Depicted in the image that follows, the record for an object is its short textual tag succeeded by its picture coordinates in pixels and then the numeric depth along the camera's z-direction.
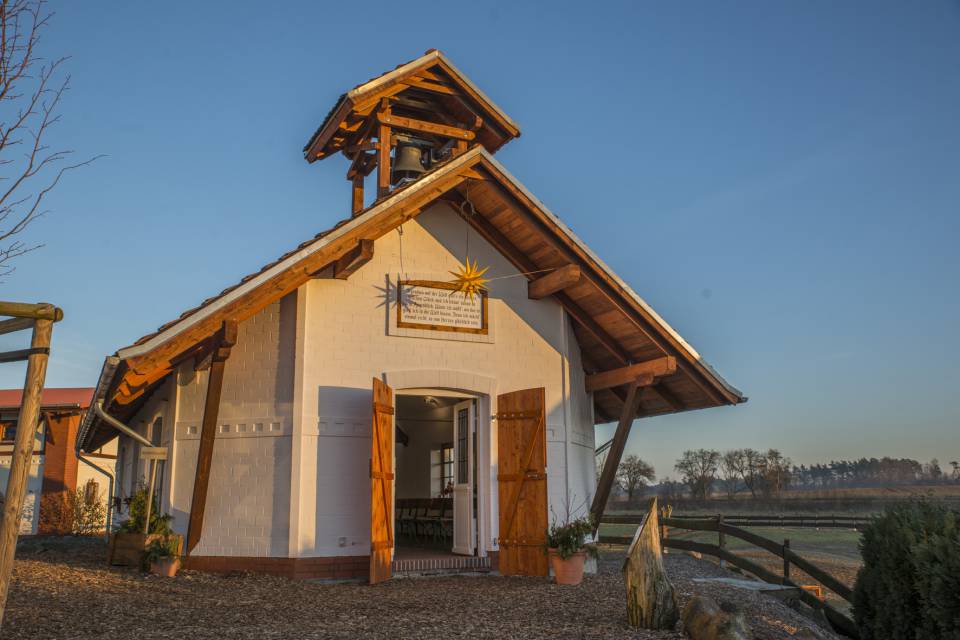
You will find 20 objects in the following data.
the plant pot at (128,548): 9.38
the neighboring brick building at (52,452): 25.11
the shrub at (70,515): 21.17
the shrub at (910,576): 6.29
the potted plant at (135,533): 9.44
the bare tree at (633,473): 50.97
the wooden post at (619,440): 11.02
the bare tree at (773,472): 57.88
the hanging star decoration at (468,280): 10.91
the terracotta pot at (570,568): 9.26
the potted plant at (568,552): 9.24
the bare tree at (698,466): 57.06
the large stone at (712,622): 5.79
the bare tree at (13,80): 4.59
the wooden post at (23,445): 4.64
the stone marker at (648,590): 6.36
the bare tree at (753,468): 58.34
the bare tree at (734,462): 58.56
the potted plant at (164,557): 9.09
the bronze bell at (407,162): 11.96
